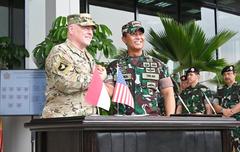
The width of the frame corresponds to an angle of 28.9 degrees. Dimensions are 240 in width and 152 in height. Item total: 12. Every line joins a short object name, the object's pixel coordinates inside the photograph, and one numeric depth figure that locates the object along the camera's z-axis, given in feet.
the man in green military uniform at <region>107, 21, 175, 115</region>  8.03
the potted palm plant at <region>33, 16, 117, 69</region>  14.70
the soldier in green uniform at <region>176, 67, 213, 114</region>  15.81
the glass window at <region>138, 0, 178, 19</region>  29.63
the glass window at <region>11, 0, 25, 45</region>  25.04
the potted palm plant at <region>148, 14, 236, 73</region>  21.09
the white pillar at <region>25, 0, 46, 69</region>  19.53
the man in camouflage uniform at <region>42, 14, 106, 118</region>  6.89
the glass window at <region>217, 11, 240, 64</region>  31.53
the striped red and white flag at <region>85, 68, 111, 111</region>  6.56
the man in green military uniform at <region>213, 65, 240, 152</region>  15.76
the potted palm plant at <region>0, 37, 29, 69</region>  18.16
